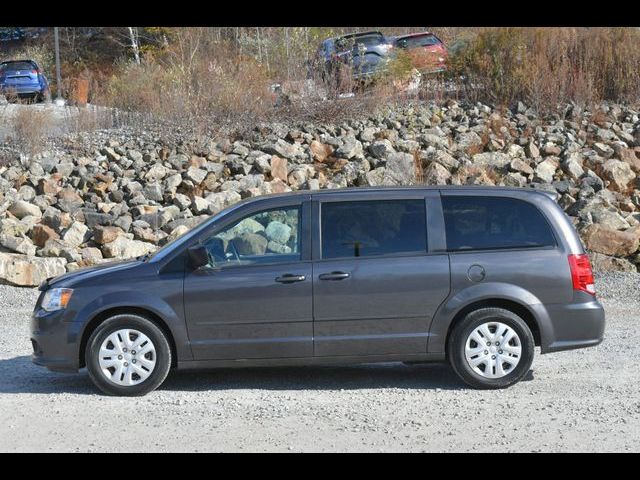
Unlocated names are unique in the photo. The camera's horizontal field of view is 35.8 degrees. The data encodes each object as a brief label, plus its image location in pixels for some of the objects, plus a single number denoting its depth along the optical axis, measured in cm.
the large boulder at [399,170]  1910
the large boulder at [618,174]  2006
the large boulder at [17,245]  1528
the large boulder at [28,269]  1398
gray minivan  816
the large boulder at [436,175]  1919
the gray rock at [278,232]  841
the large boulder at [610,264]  1501
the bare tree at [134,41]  4268
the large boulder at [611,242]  1570
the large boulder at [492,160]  2039
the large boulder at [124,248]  1548
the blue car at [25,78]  3288
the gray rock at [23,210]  1725
